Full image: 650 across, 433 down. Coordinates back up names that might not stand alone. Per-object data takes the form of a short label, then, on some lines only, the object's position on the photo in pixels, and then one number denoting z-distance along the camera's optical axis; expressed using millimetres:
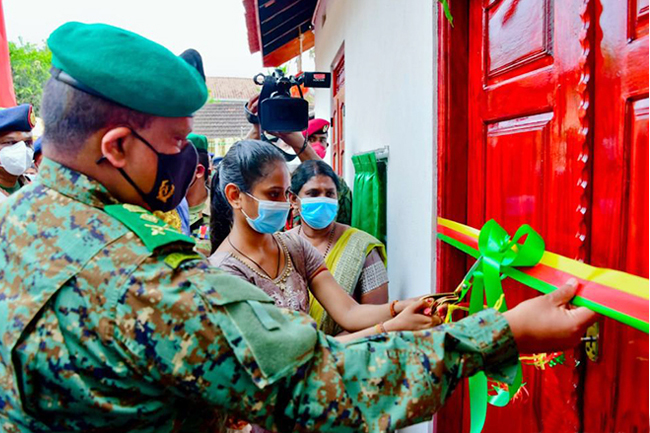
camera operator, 3722
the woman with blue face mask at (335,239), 2883
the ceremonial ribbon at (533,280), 994
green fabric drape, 3246
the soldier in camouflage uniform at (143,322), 924
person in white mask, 3455
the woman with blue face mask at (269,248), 2041
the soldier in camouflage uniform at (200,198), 3514
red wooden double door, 1149
